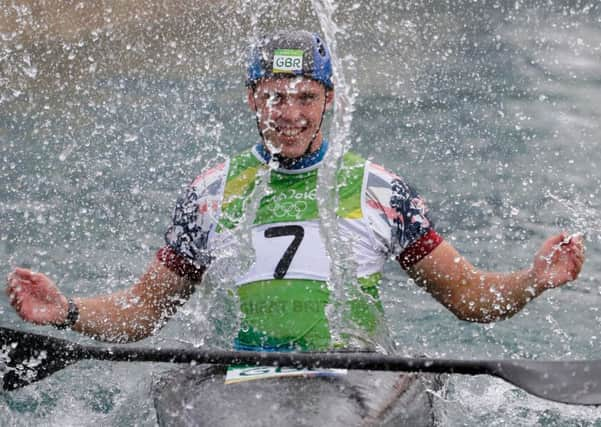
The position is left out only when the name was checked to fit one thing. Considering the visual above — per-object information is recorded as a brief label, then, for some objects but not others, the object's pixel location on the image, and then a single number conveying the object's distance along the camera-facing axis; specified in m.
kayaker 7.59
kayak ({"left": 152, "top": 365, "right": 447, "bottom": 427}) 6.69
